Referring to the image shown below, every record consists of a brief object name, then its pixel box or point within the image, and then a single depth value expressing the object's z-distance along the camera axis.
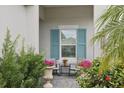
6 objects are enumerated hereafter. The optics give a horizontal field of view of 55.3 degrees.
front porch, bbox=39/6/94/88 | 5.02
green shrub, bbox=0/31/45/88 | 2.04
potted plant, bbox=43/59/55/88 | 3.32
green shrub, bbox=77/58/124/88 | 1.86
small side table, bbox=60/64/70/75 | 4.76
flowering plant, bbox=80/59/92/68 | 2.17
